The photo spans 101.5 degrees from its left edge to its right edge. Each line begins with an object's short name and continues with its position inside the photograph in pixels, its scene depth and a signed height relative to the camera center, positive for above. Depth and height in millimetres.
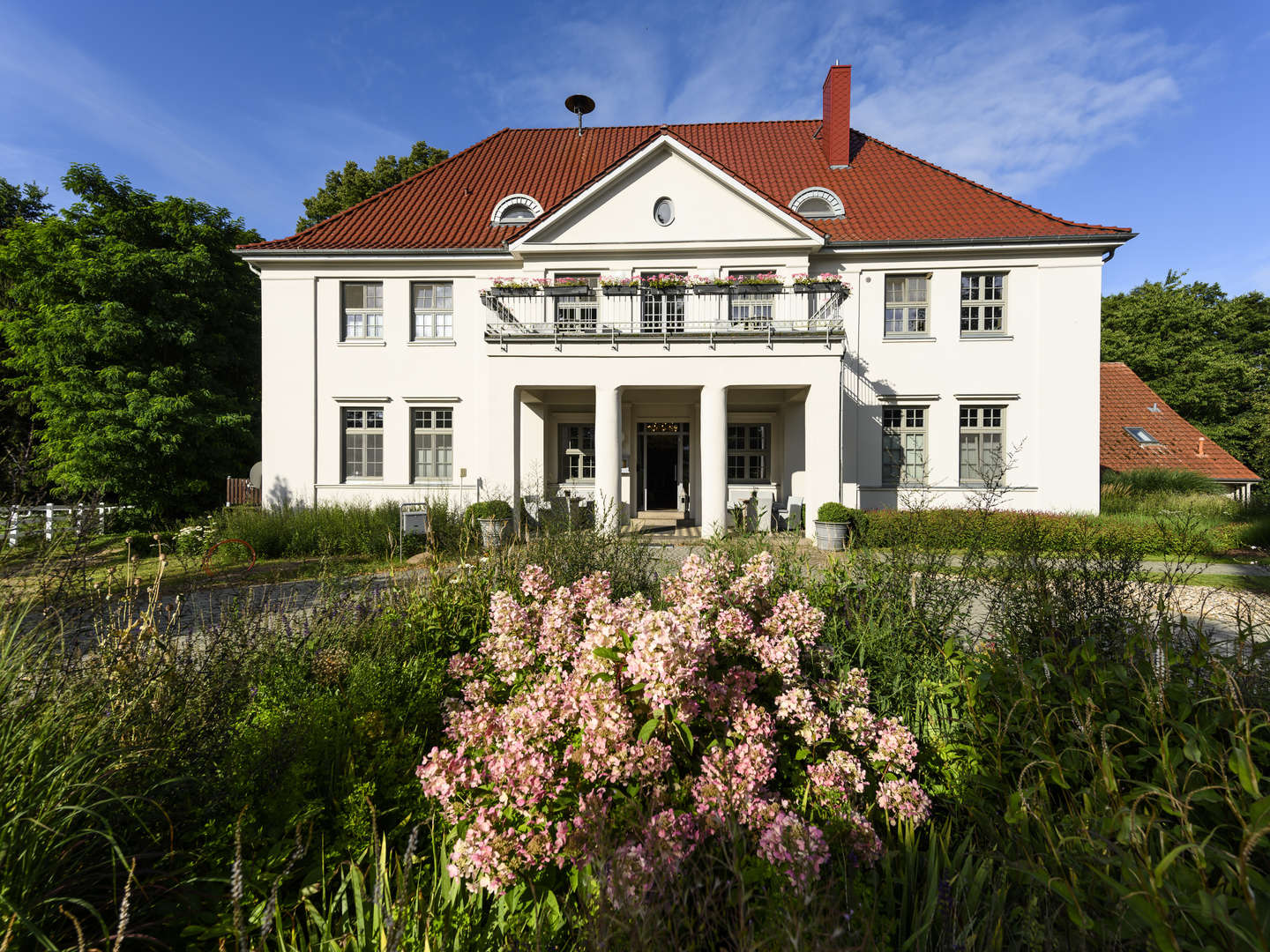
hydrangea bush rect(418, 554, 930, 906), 1740 -1088
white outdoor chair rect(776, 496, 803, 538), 12785 -937
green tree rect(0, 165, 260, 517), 15023 +3908
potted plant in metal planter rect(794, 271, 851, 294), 11867 +4417
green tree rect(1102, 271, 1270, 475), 25516 +6266
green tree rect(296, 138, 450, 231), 24375 +13991
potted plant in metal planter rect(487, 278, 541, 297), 12539 +4510
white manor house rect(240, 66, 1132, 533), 11891 +3625
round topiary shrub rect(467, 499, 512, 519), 10986 -757
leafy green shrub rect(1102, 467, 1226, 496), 14078 -159
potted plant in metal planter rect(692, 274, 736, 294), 12023 +4454
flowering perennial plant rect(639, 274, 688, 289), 12062 +4539
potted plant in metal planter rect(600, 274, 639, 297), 12242 +4460
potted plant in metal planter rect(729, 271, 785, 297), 11898 +4428
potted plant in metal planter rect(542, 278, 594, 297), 12688 +4605
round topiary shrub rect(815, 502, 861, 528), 10977 -827
